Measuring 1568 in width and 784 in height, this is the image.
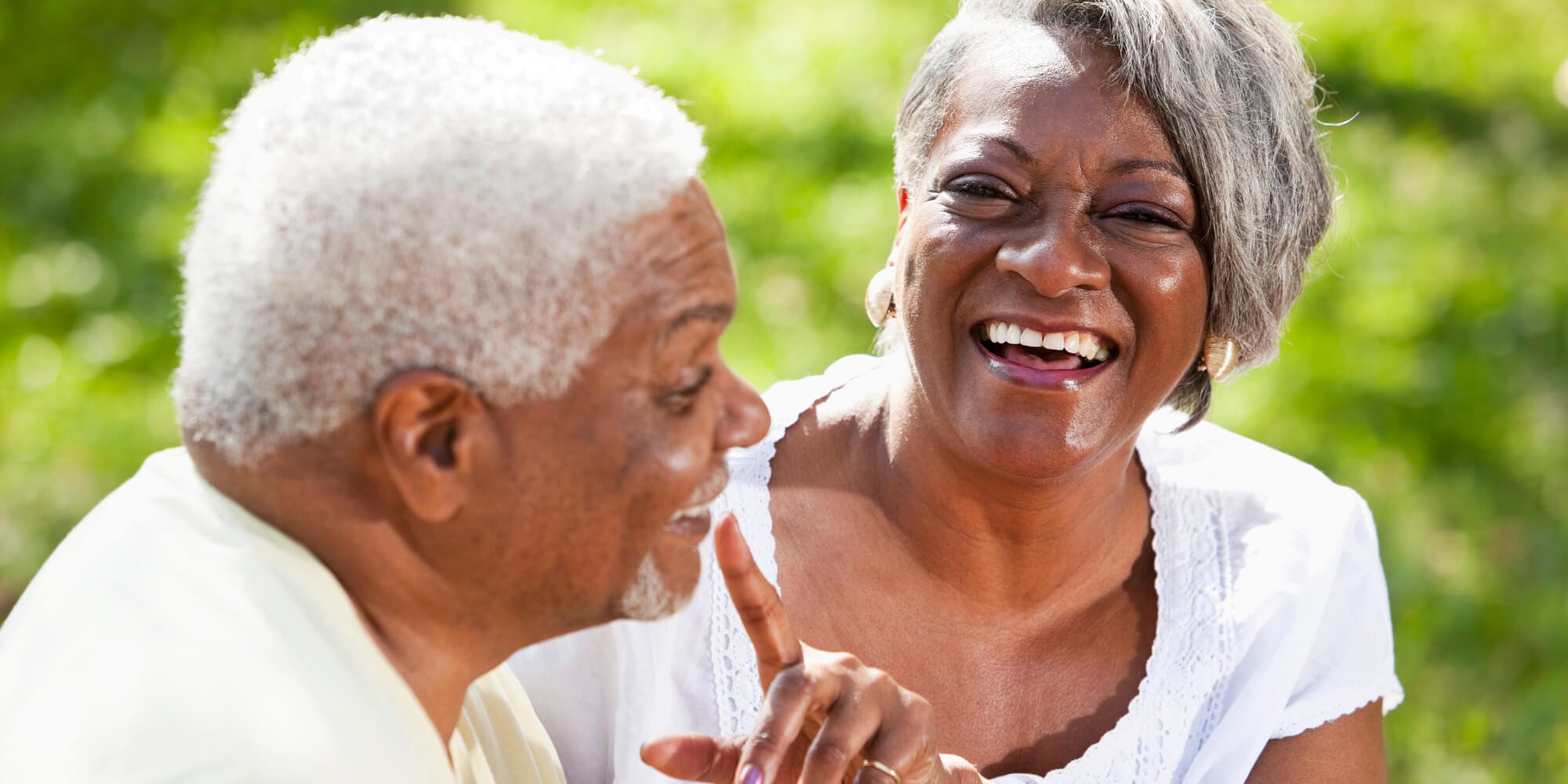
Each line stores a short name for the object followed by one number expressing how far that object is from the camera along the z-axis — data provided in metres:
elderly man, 1.37
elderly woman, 1.65
